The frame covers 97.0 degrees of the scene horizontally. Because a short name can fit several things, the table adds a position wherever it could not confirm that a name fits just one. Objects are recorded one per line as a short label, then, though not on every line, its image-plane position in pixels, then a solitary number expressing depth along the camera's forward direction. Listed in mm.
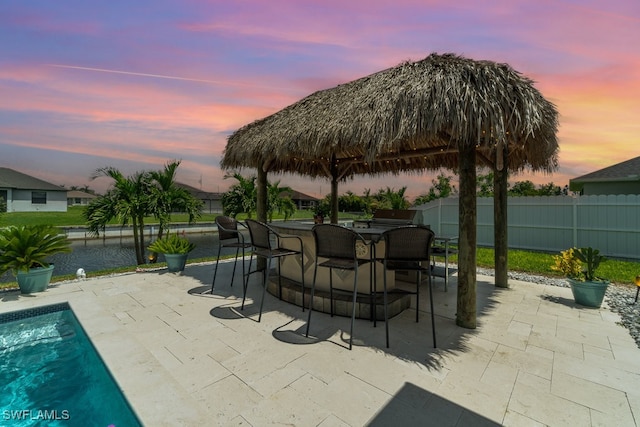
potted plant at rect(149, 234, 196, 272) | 6496
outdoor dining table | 3883
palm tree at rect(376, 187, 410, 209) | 11545
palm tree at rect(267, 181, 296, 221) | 12500
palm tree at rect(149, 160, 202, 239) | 8750
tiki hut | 3092
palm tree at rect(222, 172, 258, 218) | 12312
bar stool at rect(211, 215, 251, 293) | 4750
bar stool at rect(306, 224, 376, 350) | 3119
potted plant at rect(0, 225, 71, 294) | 4617
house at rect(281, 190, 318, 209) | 54219
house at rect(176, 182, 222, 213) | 46409
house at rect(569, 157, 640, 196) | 11273
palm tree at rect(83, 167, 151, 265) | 8359
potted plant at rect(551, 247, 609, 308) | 4297
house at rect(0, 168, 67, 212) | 30859
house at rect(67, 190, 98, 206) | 56528
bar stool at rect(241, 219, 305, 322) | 3857
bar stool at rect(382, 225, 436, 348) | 3016
